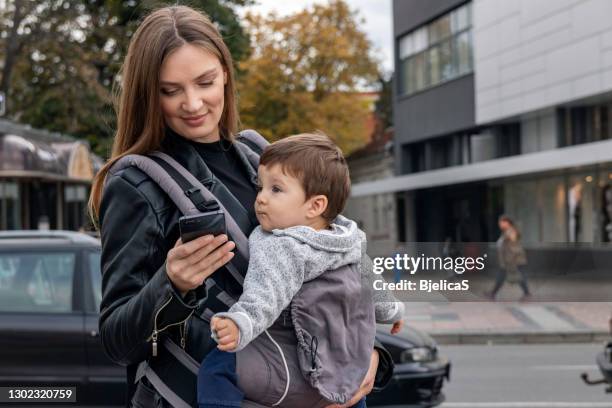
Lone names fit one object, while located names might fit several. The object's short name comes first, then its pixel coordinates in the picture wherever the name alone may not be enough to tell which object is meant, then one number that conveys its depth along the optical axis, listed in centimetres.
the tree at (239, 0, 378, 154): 3612
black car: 628
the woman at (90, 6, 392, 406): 191
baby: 195
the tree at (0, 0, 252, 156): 1920
